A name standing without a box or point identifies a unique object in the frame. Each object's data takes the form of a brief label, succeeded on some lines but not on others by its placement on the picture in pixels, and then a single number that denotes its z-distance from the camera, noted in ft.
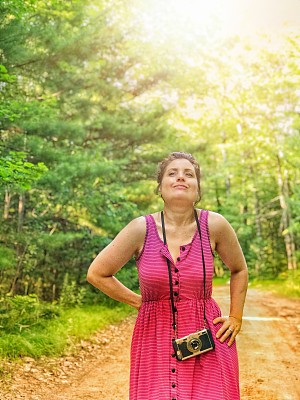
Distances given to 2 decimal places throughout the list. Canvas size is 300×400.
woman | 7.32
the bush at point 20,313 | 23.67
